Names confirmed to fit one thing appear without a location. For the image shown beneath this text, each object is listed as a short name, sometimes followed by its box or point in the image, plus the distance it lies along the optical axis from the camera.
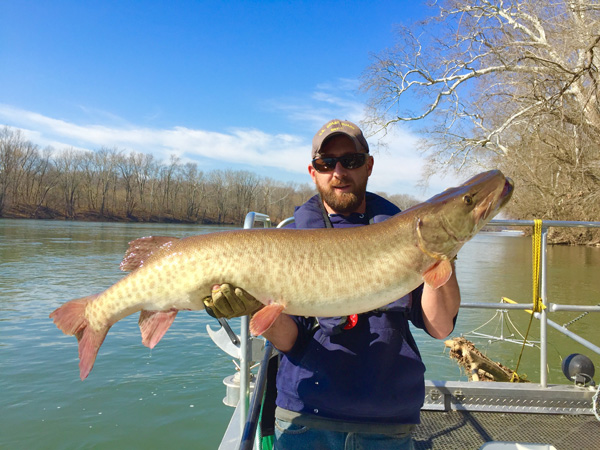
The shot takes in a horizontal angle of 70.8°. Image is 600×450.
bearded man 2.06
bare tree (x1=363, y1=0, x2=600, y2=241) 13.38
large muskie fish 2.05
